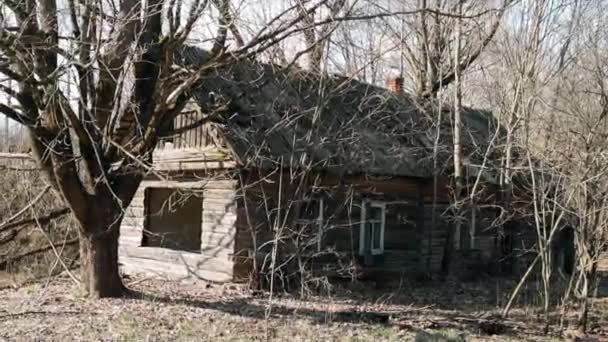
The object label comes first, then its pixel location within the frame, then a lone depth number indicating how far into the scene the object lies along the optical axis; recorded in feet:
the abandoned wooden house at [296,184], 42.16
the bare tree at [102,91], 28.60
